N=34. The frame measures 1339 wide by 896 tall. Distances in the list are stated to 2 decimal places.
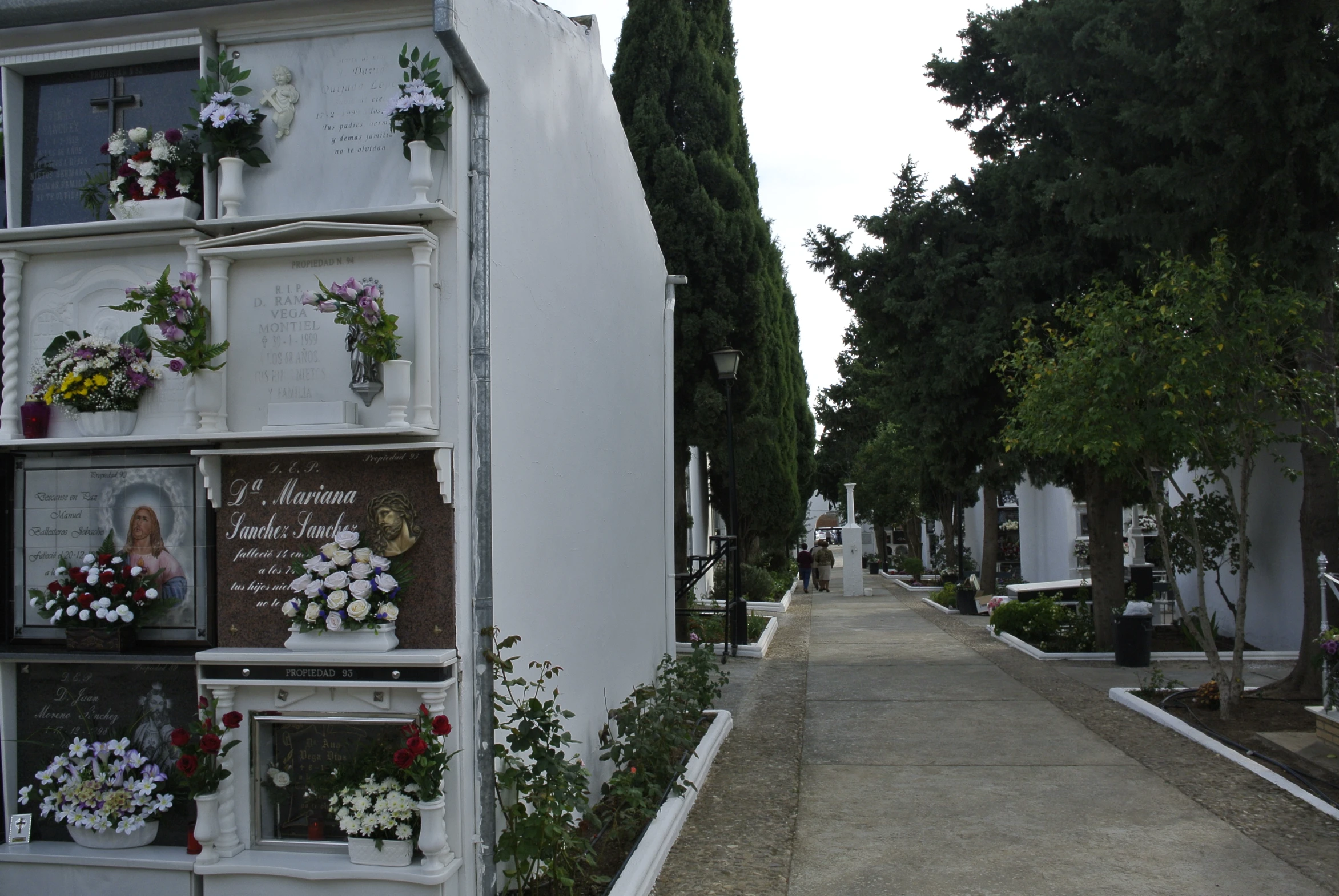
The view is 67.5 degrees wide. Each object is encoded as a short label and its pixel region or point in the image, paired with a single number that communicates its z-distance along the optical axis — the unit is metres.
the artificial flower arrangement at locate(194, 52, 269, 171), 4.45
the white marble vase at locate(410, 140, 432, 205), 4.25
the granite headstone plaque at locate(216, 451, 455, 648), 4.31
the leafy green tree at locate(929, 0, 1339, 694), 8.23
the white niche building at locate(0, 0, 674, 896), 4.29
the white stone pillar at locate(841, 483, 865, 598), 29.80
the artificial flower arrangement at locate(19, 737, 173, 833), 4.48
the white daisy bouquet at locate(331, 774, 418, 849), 4.09
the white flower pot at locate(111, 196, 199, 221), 4.60
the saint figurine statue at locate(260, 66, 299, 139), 4.62
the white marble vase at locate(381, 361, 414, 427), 4.16
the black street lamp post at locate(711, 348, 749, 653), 13.22
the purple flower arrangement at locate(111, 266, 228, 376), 4.27
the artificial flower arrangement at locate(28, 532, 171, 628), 4.57
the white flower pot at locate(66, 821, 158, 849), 4.55
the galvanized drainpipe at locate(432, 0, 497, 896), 4.33
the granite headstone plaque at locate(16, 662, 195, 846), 4.68
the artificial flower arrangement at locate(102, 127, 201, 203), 4.66
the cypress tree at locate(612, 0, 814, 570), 14.74
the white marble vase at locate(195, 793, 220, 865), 4.31
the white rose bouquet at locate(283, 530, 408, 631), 4.20
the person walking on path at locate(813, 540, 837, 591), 32.75
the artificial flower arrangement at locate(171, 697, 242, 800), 4.20
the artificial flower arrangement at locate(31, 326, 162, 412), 4.52
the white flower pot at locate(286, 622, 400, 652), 4.22
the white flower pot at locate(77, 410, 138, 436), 4.57
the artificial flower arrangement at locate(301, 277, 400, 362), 4.10
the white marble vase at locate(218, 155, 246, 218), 4.52
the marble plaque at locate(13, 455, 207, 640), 4.70
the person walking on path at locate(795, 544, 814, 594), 32.34
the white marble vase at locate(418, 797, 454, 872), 4.08
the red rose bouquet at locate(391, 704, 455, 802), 3.97
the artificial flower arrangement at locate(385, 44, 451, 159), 4.21
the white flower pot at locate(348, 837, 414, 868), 4.13
